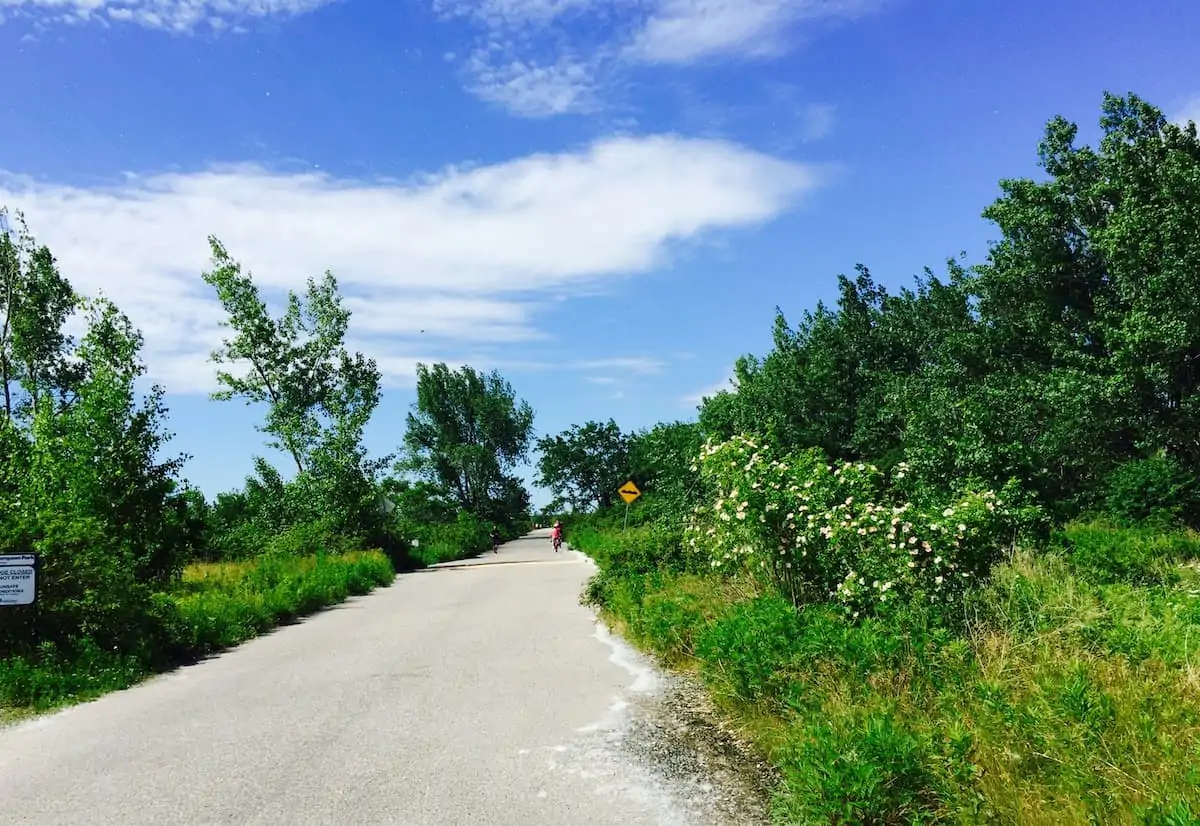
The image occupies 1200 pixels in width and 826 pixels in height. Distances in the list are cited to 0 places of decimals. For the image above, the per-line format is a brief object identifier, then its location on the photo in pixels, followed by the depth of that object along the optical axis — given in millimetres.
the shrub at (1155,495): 20797
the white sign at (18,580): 9141
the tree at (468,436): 83938
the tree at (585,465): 104812
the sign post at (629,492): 35656
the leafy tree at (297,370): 38500
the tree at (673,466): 23656
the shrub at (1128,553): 10492
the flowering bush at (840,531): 7918
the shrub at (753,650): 6844
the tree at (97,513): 10102
